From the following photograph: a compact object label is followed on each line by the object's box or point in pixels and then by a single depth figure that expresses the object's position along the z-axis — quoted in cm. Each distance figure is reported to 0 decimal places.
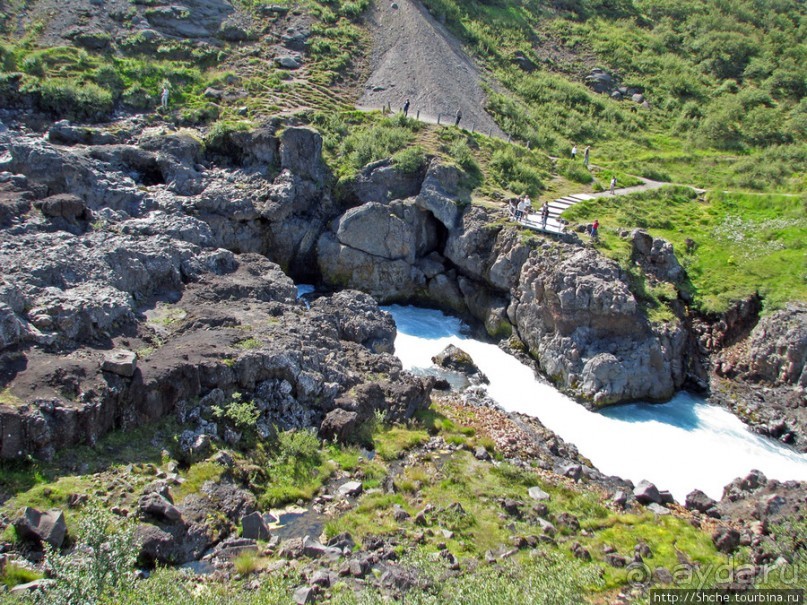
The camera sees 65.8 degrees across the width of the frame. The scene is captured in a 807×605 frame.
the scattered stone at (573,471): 2328
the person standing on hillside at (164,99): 4453
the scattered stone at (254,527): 1680
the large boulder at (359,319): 3068
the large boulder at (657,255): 3766
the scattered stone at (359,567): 1495
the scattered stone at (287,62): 5647
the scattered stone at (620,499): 2152
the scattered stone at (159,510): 1606
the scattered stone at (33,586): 1223
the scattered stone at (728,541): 1898
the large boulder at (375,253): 3938
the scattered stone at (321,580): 1430
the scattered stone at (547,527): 1852
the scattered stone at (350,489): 1962
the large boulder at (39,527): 1440
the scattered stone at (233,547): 1587
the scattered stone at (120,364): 1955
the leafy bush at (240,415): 2090
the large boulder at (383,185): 4206
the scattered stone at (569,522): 1912
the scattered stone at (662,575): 1571
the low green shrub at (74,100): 4066
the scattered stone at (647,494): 2233
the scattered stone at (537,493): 2086
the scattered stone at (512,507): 1947
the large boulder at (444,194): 4022
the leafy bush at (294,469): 1916
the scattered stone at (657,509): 2144
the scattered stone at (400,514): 1836
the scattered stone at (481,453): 2331
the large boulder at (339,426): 2248
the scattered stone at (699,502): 2225
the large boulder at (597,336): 3141
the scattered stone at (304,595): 1332
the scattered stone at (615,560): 1707
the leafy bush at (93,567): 1158
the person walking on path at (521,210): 3909
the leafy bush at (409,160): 4241
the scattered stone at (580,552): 1723
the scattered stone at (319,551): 1588
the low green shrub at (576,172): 4916
